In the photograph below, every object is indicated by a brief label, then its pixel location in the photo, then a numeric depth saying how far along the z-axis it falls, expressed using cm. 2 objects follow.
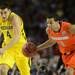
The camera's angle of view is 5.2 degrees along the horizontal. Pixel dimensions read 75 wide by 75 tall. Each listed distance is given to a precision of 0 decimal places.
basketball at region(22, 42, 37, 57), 1236
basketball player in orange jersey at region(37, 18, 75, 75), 1184
